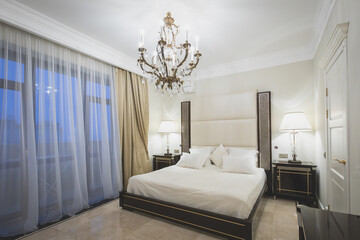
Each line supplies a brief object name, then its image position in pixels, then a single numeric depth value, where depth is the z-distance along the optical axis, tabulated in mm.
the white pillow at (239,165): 3177
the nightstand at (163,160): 4487
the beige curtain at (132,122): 3934
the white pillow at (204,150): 3917
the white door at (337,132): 1801
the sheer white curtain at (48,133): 2357
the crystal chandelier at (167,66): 2383
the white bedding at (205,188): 2158
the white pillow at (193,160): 3660
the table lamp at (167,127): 4721
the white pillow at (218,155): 3863
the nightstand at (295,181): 3203
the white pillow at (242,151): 3688
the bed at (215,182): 2145
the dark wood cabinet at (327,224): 910
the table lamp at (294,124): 3270
